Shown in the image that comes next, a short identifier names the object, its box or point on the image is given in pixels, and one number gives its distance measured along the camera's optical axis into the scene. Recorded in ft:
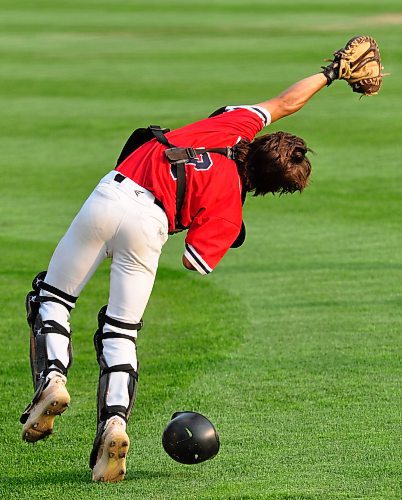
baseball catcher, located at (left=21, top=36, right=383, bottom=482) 47.14
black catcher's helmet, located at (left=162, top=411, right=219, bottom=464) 46.32
